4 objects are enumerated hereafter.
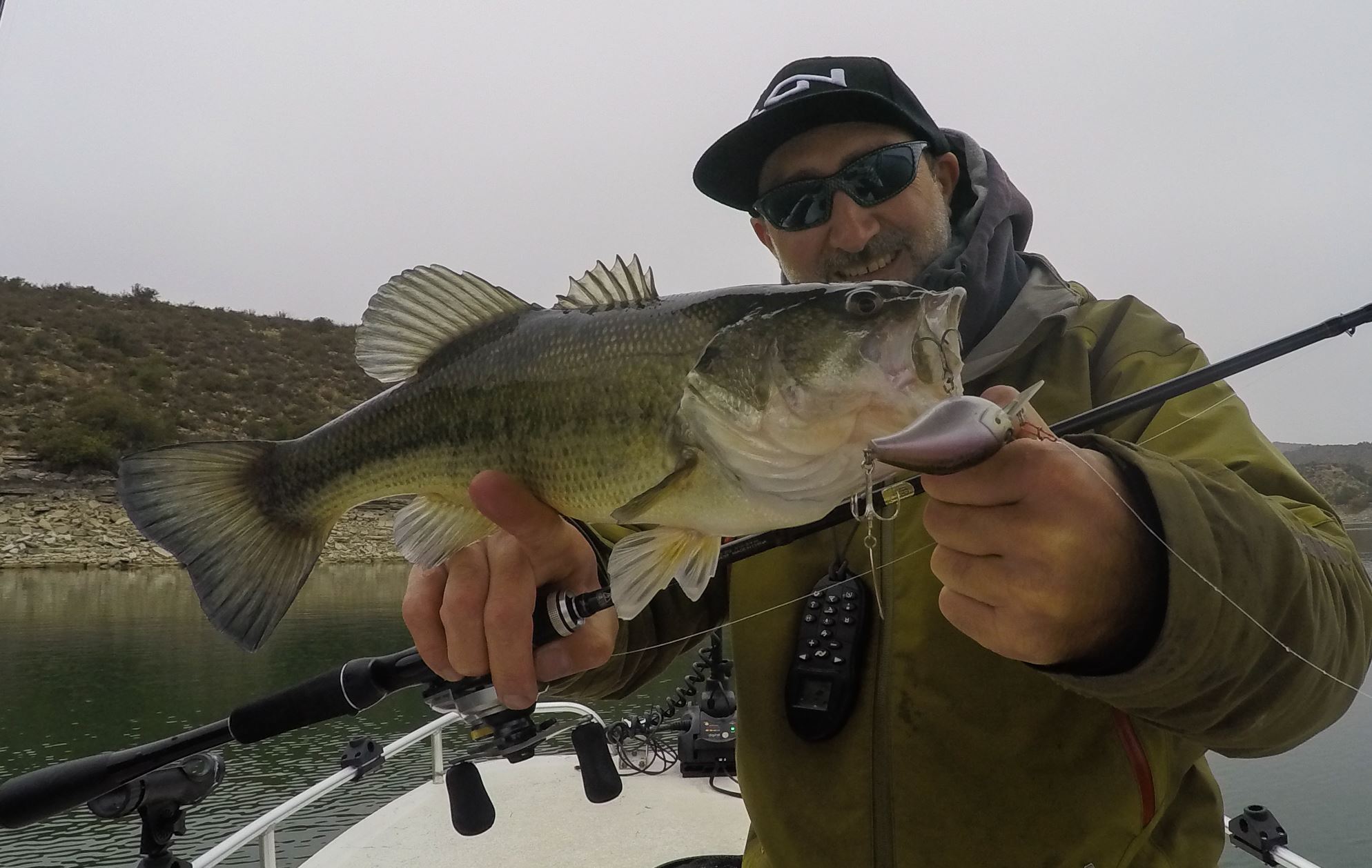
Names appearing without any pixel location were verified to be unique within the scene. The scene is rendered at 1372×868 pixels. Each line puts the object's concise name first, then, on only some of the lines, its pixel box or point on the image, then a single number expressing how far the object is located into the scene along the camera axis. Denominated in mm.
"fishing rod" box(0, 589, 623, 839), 656
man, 423
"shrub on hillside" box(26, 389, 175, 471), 21353
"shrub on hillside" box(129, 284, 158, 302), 32893
